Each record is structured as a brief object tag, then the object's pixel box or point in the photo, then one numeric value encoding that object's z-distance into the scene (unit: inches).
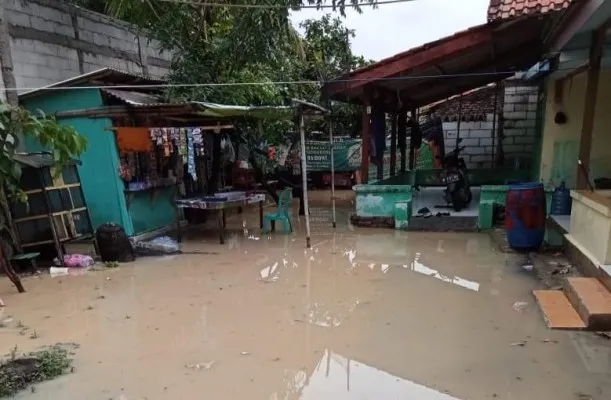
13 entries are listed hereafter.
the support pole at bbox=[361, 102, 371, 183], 349.7
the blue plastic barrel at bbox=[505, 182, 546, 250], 250.5
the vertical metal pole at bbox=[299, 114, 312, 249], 297.1
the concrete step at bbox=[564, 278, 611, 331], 155.0
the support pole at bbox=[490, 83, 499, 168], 496.5
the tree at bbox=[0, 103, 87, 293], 192.5
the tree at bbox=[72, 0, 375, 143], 333.1
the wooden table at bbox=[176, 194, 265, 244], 317.7
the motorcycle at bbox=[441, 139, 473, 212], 384.8
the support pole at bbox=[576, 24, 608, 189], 219.7
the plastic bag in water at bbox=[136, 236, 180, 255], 294.7
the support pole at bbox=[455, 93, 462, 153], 514.6
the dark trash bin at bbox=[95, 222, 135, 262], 273.3
